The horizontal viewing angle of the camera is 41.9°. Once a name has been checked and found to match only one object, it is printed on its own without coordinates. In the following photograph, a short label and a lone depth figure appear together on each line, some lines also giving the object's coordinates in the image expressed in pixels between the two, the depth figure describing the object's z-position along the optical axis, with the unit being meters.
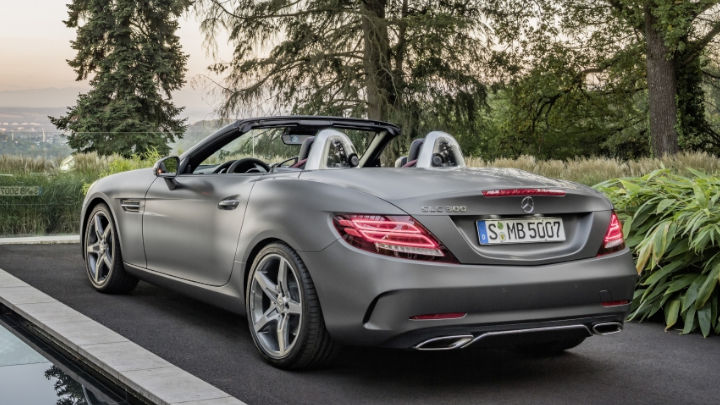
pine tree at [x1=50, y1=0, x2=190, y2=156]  45.16
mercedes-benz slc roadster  4.57
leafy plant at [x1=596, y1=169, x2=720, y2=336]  6.69
